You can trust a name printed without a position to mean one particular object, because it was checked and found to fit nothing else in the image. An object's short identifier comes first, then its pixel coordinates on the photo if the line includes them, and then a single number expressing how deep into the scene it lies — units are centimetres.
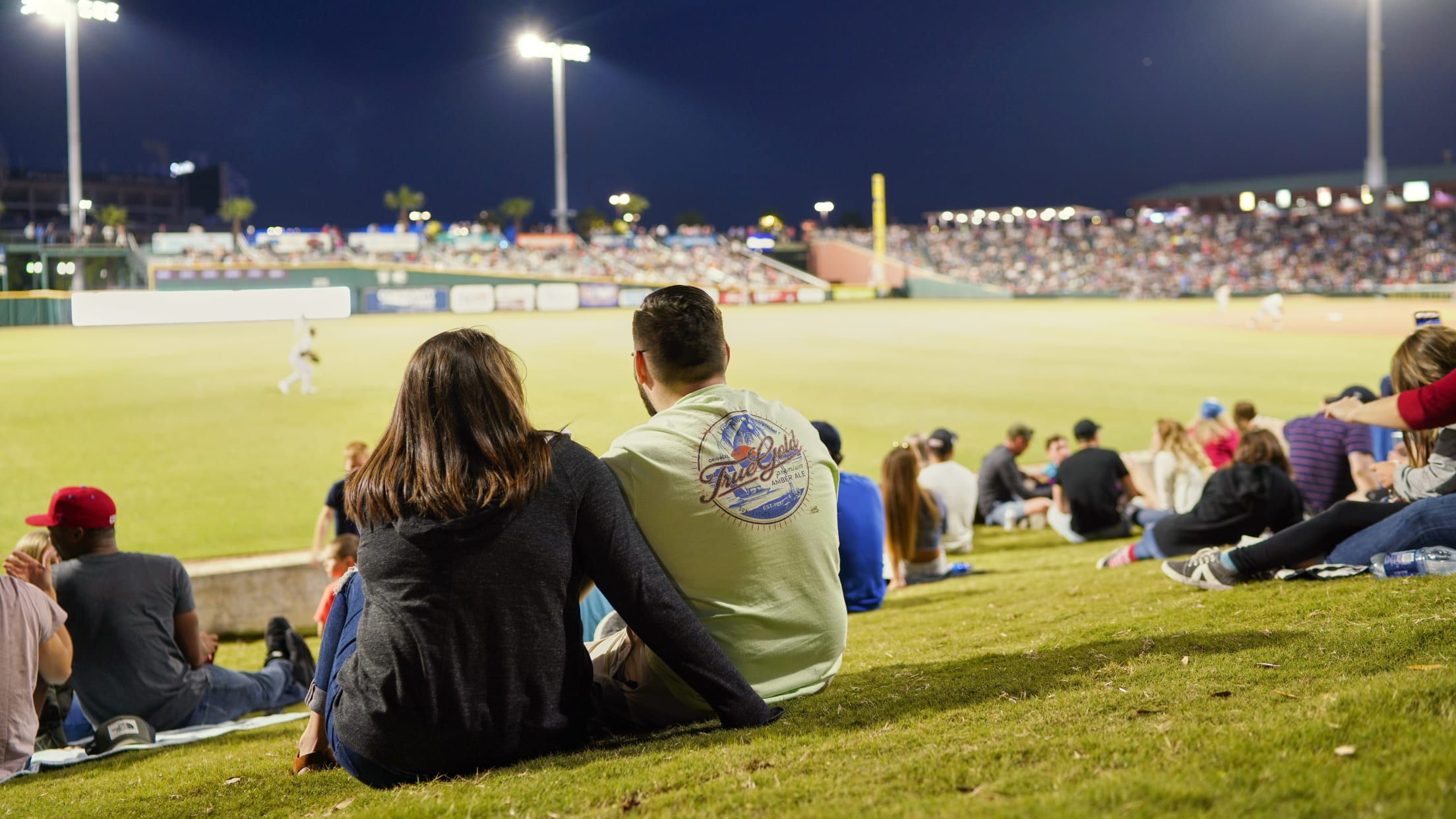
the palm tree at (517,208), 9238
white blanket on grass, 439
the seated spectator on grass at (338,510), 780
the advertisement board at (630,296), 4541
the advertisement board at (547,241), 5760
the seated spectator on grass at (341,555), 602
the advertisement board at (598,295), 4341
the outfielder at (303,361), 1850
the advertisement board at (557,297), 4275
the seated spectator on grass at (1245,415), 1001
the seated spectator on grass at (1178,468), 984
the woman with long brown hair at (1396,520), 432
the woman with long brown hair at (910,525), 732
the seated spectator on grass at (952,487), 929
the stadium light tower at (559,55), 4534
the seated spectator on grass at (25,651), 370
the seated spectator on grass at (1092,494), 951
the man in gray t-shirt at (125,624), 466
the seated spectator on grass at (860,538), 518
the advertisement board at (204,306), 2019
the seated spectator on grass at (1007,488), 1116
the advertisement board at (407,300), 3716
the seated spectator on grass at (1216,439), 1045
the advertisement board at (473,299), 3991
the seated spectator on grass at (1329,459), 828
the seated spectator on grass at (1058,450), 1161
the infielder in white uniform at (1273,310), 3697
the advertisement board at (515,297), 4141
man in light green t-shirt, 288
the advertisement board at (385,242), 4784
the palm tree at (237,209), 7838
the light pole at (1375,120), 4494
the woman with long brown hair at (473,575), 267
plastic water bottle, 426
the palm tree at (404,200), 9538
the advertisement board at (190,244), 3045
